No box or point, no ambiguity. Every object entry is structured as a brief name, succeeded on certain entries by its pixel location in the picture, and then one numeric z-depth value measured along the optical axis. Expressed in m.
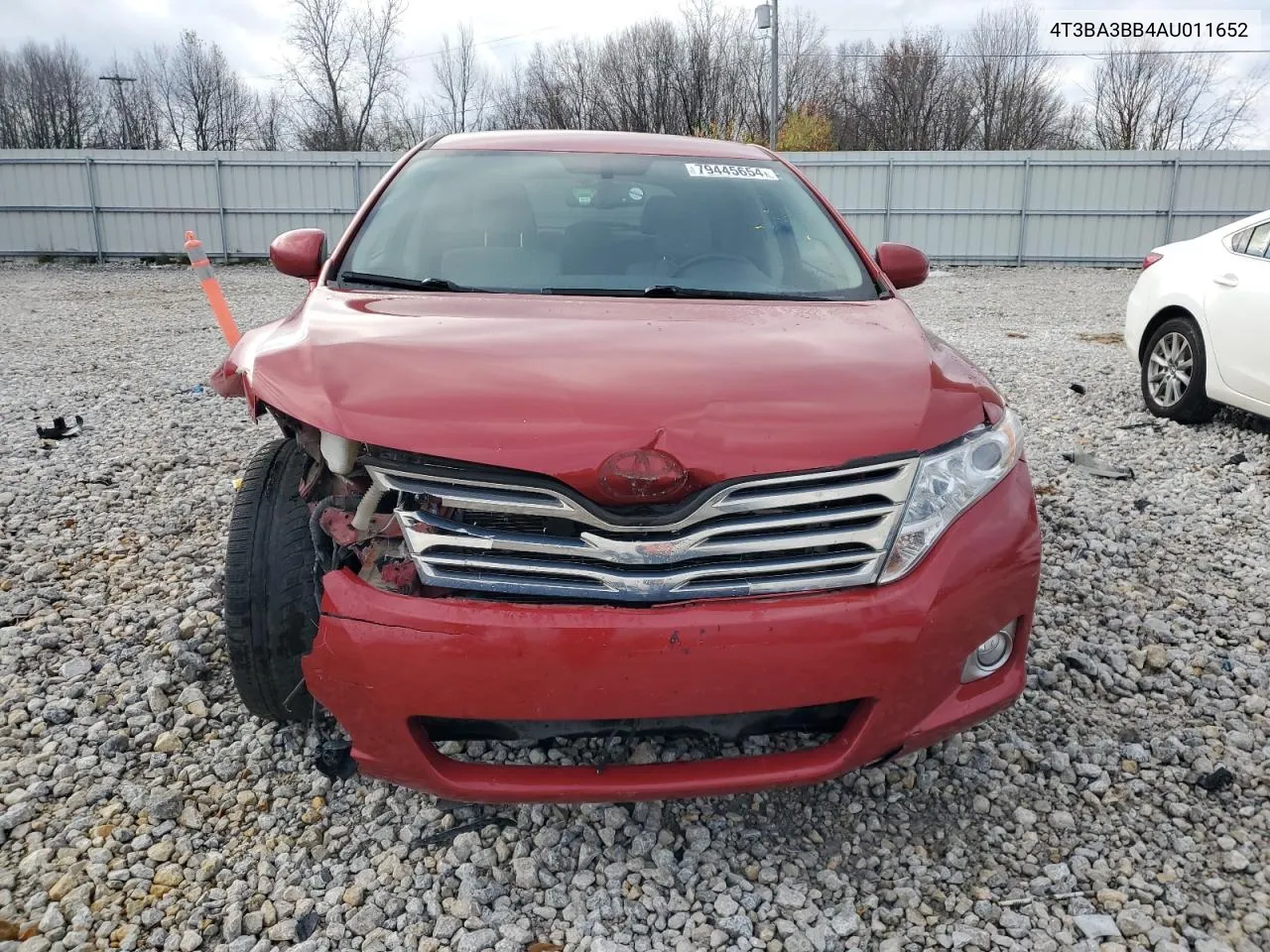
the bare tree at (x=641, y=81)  39.25
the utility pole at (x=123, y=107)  42.19
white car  5.08
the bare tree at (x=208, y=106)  43.91
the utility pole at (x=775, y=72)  26.17
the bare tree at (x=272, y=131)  41.84
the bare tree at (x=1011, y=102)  38.09
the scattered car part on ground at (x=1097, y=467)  4.79
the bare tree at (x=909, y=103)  39.00
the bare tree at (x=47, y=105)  40.41
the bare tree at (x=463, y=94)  40.56
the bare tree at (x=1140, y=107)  35.78
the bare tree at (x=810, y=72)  40.25
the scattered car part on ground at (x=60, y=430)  5.38
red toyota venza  1.68
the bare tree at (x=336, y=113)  39.31
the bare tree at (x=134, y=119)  42.03
